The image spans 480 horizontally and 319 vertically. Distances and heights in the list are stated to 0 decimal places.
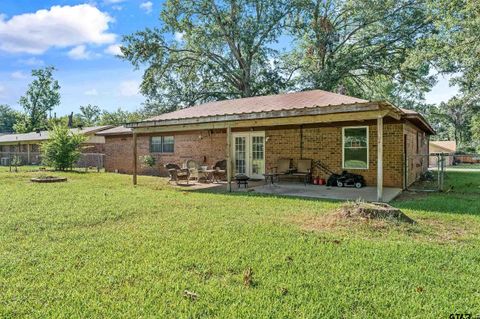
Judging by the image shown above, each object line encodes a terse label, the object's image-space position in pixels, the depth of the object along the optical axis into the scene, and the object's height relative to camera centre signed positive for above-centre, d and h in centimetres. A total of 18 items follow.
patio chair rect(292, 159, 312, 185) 1265 -44
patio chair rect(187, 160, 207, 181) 1446 -62
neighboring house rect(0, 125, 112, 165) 2864 +145
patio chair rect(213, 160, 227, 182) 1439 -51
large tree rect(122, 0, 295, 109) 2486 +821
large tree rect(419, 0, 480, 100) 1320 +506
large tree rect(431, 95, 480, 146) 5142 +583
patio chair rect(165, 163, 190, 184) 1312 -64
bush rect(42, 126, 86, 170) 2044 +61
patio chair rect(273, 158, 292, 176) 1316 -34
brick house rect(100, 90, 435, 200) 947 +90
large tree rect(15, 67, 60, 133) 5019 +898
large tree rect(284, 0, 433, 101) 2186 +791
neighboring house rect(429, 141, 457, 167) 3349 +105
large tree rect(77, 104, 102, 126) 6797 +937
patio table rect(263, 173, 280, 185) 1180 -82
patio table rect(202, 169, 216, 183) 1378 -79
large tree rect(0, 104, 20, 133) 8438 +924
